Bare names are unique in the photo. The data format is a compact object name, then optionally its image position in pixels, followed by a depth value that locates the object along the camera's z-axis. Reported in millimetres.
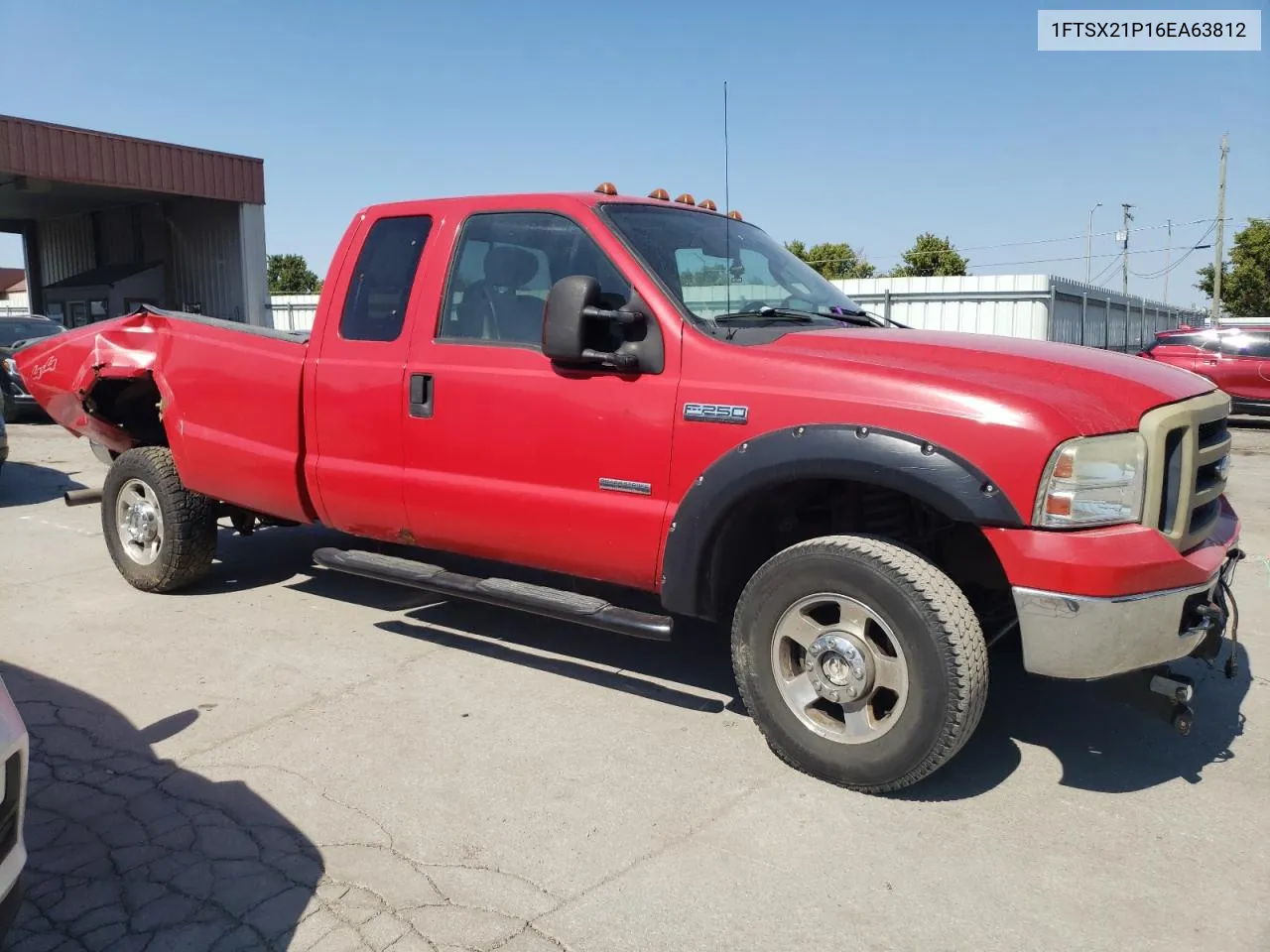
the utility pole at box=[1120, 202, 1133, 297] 61969
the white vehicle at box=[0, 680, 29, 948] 2270
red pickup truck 3102
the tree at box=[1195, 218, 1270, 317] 42250
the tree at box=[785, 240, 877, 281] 38594
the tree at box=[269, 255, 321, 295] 65562
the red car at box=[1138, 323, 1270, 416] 15680
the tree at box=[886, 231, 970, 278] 40000
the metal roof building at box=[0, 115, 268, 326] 22172
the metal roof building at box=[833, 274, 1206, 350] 18250
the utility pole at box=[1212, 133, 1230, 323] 40031
